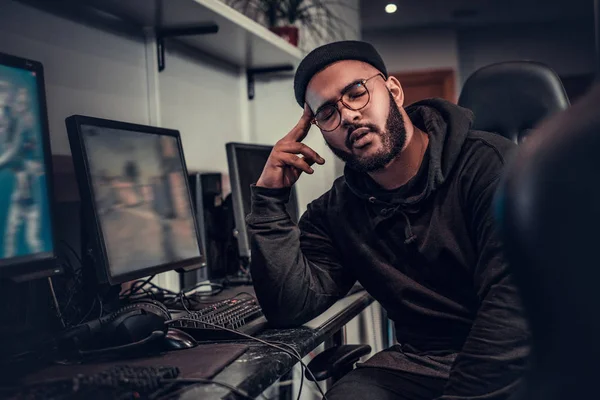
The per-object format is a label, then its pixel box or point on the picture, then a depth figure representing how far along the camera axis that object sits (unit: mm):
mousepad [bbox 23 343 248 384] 980
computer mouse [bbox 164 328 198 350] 1145
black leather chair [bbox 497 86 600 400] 471
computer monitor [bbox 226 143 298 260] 1910
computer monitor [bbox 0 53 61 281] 1110
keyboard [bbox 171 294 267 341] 1234
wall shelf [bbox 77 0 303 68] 1657
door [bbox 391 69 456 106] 6970
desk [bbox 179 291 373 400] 916
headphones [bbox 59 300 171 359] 1088
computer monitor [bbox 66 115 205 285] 1295
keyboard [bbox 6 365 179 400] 840
